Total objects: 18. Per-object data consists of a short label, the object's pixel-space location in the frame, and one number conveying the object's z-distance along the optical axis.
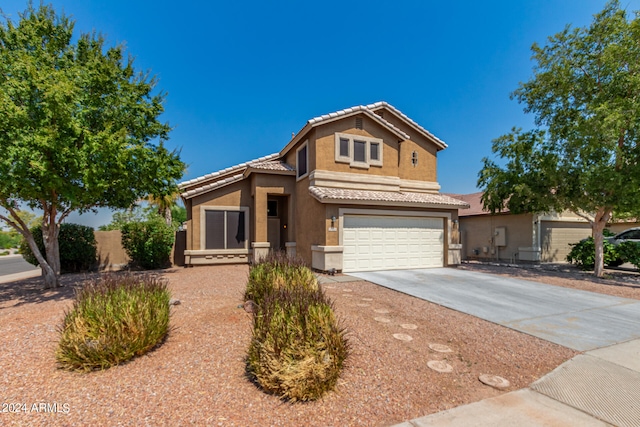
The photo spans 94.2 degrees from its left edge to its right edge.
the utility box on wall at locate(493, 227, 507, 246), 18.89
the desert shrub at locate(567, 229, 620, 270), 14.23
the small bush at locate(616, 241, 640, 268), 13.52
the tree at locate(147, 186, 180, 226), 19.50
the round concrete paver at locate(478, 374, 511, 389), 3.86
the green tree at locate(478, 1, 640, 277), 11.21
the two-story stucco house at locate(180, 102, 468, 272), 12.66
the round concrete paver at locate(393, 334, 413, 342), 5.24
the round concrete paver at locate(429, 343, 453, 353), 4.83
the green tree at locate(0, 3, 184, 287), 7.28
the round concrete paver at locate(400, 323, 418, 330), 5.85
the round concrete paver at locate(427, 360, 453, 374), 4.22
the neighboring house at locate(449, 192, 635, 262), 17.83
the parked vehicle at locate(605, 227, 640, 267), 15.29
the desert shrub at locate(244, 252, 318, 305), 6.36
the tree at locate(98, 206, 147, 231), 30.27
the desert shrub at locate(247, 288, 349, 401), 3.52
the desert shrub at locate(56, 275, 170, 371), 4.18
